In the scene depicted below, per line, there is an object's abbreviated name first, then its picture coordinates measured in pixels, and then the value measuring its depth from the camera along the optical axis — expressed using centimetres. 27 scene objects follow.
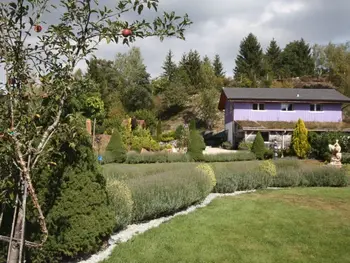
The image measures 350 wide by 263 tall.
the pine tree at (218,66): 6381
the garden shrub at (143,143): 3148
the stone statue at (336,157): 1961
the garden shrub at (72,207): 502
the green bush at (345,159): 2361
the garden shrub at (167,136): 3909
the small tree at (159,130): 4064
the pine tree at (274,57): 6488
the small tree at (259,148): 2680
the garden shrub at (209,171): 1192
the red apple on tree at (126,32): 365
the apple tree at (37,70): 336
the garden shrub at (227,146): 3538
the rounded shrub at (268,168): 1441
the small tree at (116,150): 2478
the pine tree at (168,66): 6060
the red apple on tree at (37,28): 357
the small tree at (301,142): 2827
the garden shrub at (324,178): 1513
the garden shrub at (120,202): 686
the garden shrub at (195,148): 2481
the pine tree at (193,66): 5518
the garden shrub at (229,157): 2519
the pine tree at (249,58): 5985
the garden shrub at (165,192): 792
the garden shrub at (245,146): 3103
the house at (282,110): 3481
